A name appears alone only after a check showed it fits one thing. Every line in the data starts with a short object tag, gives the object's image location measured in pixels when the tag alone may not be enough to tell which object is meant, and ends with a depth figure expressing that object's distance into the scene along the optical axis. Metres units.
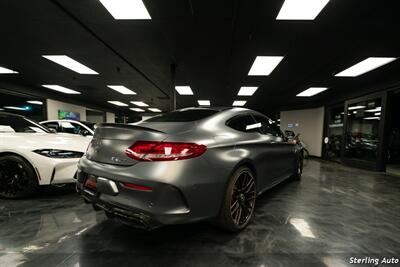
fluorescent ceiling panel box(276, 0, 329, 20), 2.50
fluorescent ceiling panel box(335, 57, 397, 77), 4.16
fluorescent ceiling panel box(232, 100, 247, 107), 9.94
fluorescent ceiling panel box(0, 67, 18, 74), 5.70
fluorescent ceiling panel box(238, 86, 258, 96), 6.95
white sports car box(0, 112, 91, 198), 2.35
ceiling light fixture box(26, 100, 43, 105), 8.80
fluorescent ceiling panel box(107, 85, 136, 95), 7.62
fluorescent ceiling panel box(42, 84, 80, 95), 7.77
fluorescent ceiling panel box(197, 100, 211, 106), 10.14
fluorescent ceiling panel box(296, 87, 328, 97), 6.72
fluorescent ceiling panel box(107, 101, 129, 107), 11.52
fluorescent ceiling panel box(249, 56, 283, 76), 4.31
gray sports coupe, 1.20
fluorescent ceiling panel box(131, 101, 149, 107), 11.45
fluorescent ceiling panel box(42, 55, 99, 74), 4.68
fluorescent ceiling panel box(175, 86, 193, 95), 7.32
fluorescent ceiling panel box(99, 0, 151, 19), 2.66
